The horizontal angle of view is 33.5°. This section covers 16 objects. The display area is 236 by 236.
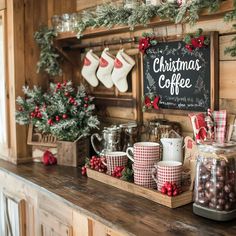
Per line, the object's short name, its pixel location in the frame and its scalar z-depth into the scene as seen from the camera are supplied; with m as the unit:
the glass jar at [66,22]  2.33
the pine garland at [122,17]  1.51
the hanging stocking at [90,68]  2.30
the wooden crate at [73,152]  2.27
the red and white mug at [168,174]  1.62
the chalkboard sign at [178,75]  1.76
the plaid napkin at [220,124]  1.65
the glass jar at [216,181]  1.42
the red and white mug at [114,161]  1.92
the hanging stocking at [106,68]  2.19
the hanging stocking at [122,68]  2.10
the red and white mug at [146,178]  1.73
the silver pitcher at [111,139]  2.08
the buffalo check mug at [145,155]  1.73
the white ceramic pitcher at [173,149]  1.77
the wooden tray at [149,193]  1.58
